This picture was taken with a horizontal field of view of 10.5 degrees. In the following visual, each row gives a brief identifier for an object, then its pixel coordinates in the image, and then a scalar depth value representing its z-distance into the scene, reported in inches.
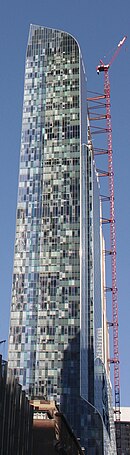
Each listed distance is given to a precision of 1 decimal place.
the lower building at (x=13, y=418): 2214.6
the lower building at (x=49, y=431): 3558.1
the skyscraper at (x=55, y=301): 6786.4
